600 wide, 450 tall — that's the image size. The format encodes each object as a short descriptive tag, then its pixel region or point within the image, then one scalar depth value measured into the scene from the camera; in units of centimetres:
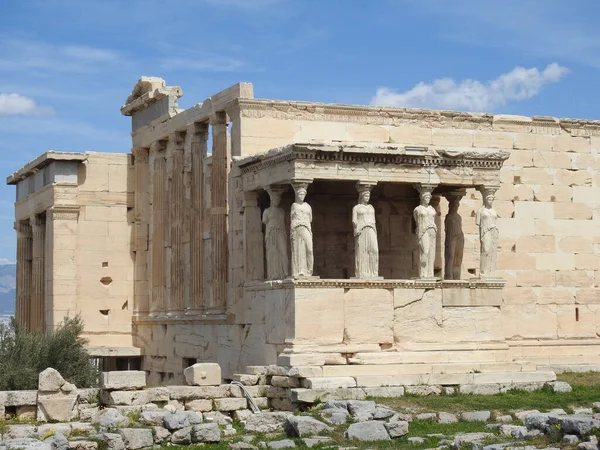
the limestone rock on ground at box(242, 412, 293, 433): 2013
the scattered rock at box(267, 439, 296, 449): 1823
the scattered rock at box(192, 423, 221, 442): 1914
